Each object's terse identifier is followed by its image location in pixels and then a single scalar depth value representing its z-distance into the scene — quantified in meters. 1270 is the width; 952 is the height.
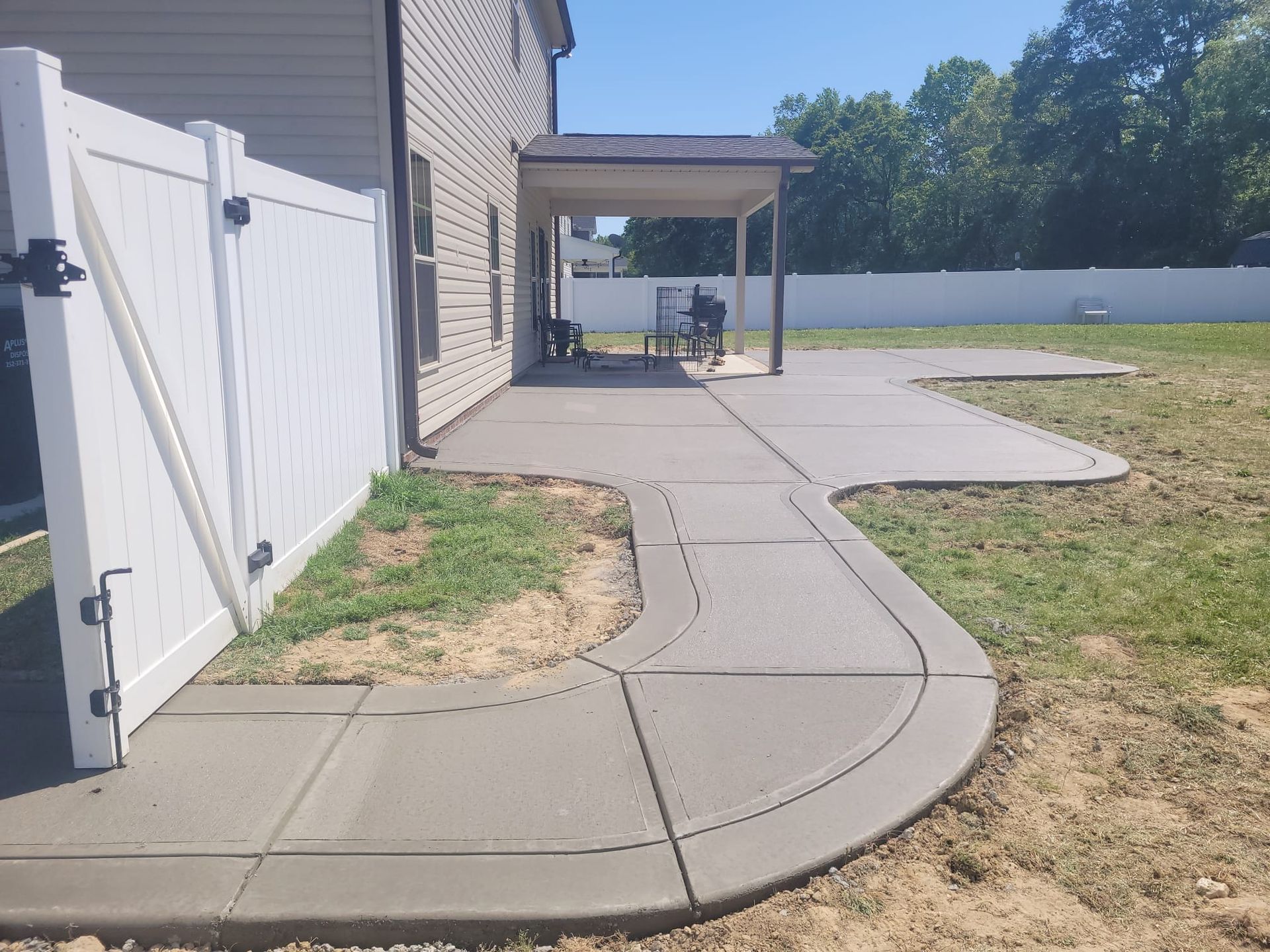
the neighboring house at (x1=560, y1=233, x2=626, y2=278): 47.00
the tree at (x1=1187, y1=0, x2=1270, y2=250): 38.31
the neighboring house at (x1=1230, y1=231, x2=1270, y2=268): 37.31
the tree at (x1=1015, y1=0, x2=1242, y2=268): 42.16
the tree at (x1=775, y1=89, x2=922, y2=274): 50.59
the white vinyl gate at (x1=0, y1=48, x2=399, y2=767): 3.11
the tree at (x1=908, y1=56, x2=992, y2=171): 69.69
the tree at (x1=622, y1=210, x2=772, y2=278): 51.94
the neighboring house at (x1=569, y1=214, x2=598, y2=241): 51.22
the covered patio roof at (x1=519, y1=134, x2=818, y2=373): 14.80
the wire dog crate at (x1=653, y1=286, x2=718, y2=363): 20.16
